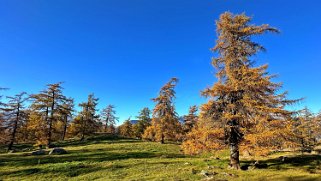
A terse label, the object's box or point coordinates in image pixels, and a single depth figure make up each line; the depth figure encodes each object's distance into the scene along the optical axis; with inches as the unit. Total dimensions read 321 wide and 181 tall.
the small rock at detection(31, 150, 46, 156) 1180.5
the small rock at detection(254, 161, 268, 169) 700.0
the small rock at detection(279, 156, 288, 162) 810.3
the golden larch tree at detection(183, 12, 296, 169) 623.8
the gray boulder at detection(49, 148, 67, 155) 1179.9
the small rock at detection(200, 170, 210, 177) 582.7
